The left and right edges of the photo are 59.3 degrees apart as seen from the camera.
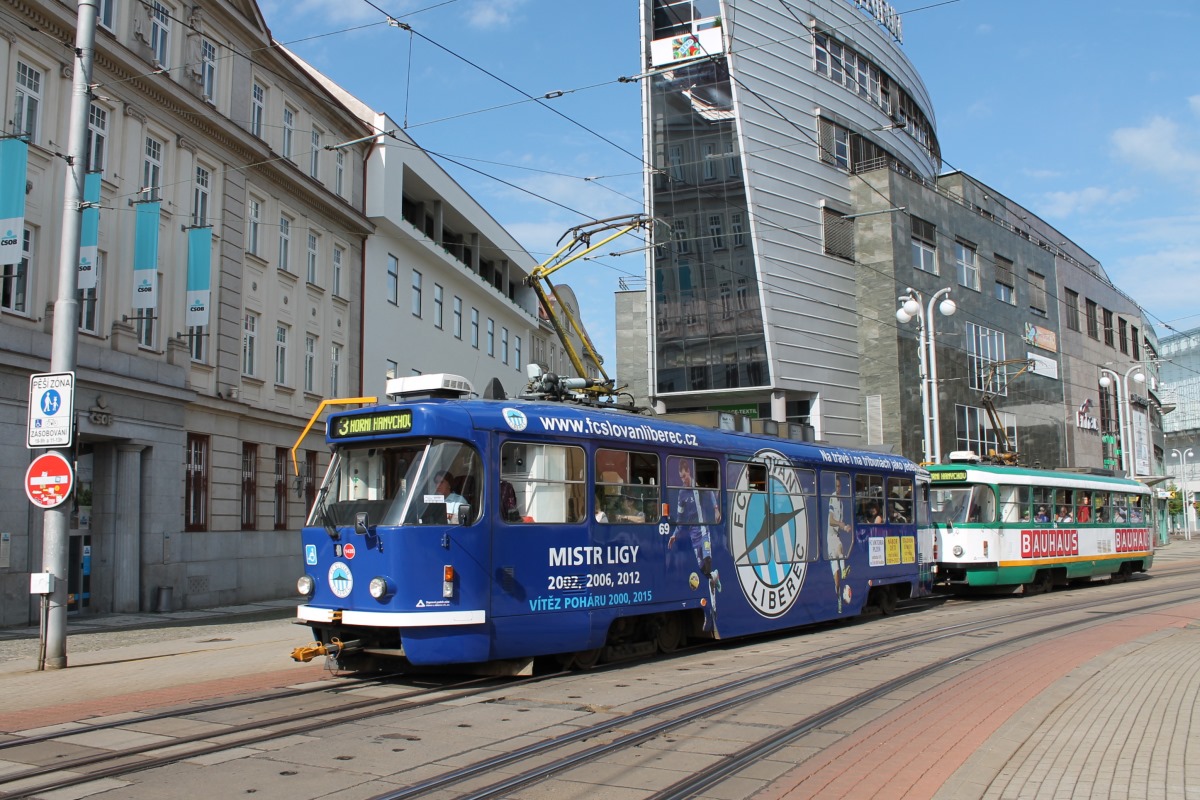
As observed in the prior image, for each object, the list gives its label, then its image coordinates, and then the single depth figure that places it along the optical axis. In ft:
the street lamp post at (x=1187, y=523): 274.77
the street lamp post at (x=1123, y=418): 155.02
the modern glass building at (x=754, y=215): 135.13
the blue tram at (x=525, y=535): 31.35
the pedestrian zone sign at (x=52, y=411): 38.93
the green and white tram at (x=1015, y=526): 68.64
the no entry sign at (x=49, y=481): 38.52
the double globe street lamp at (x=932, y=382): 88.17
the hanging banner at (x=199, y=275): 69.62
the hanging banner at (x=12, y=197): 52.80
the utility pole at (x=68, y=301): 39.04
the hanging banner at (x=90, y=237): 56.90
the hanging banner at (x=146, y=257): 64.85
